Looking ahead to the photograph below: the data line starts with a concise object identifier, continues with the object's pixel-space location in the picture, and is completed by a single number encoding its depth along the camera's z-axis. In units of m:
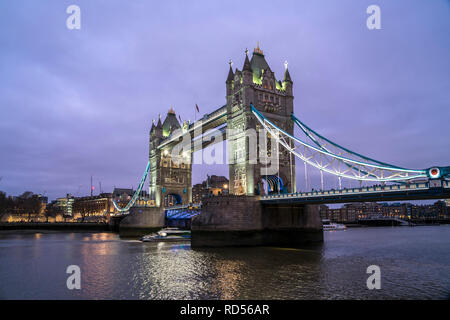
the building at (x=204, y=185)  147.90
